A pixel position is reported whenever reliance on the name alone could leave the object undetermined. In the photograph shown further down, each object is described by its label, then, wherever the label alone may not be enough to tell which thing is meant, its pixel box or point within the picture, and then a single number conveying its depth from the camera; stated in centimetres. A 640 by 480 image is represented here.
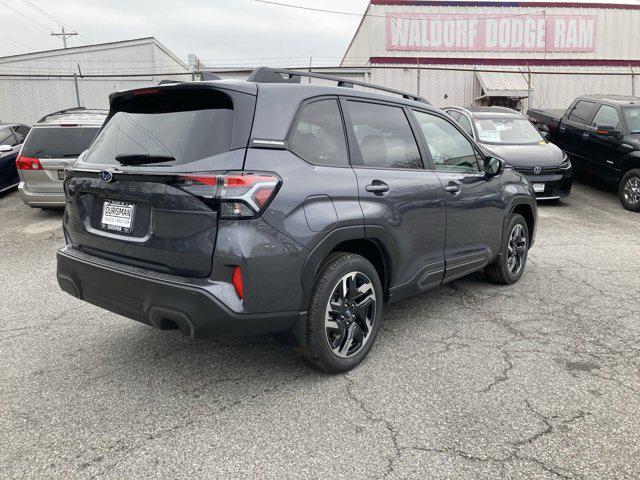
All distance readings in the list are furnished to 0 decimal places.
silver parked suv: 799
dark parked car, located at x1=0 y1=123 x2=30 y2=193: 1037
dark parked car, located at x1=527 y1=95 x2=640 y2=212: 954
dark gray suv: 270
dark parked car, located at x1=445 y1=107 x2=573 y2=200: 920
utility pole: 5488
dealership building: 2053
